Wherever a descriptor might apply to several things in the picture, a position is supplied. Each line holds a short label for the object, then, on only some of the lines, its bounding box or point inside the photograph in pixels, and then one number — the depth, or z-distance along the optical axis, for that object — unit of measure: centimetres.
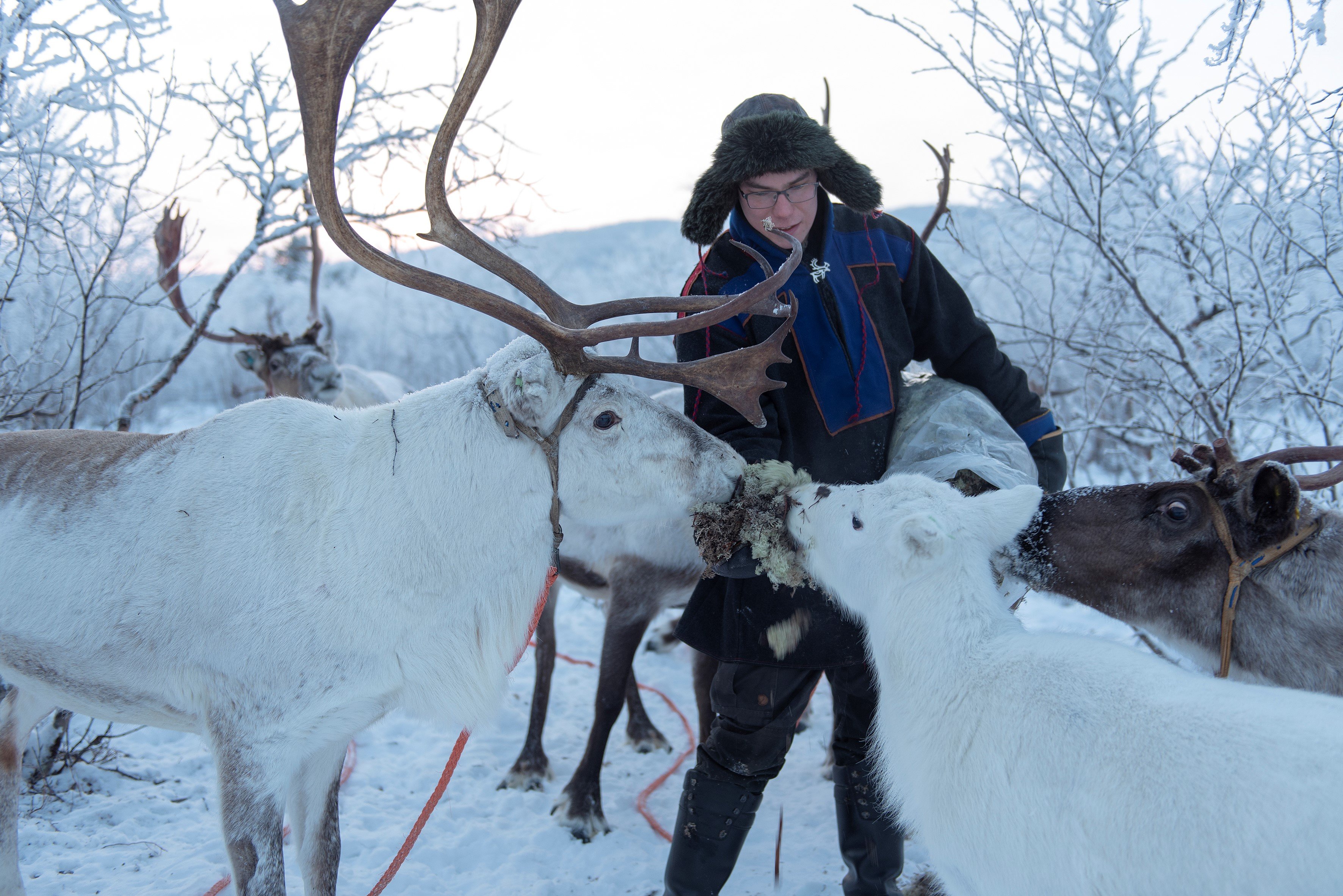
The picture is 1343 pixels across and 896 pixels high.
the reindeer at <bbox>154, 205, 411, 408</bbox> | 595
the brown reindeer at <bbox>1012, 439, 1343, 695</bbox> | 210
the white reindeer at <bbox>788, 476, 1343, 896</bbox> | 152
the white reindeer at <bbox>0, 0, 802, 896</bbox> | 216
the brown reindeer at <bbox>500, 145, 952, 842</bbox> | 373
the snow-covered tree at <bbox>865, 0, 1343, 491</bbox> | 391
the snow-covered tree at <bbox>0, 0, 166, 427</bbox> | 369
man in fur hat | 262
